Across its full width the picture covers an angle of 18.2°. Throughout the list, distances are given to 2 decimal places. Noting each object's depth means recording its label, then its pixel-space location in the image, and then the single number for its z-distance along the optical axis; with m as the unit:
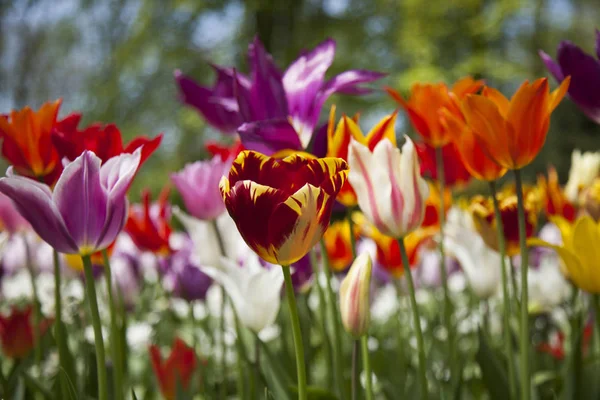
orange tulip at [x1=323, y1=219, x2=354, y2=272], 1.61
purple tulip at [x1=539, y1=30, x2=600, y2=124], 1.26
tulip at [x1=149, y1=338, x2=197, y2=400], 1.43
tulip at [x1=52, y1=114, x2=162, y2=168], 1.23
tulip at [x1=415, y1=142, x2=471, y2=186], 1.40
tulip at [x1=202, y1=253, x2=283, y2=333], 1.29
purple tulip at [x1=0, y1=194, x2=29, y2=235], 1.56
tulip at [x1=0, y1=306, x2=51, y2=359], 1.50
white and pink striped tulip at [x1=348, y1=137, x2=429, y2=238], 1.22
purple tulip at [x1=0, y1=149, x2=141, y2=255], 1.17
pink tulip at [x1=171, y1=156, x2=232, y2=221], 1.38
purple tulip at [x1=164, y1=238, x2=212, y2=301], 1.54
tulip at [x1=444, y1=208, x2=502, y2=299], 1.43
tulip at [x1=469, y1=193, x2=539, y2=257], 1.33
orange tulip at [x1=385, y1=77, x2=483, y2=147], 1.33
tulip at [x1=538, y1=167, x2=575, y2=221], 1.50
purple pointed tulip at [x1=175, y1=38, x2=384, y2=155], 1.27
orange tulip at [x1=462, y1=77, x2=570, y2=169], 1.22
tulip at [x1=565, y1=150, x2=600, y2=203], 1.48
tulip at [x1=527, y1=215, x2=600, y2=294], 1.26
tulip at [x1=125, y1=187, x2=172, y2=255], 1.49
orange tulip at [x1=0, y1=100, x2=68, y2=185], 1.25
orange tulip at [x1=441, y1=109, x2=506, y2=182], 1.27
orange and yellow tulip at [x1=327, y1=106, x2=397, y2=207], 1.25
